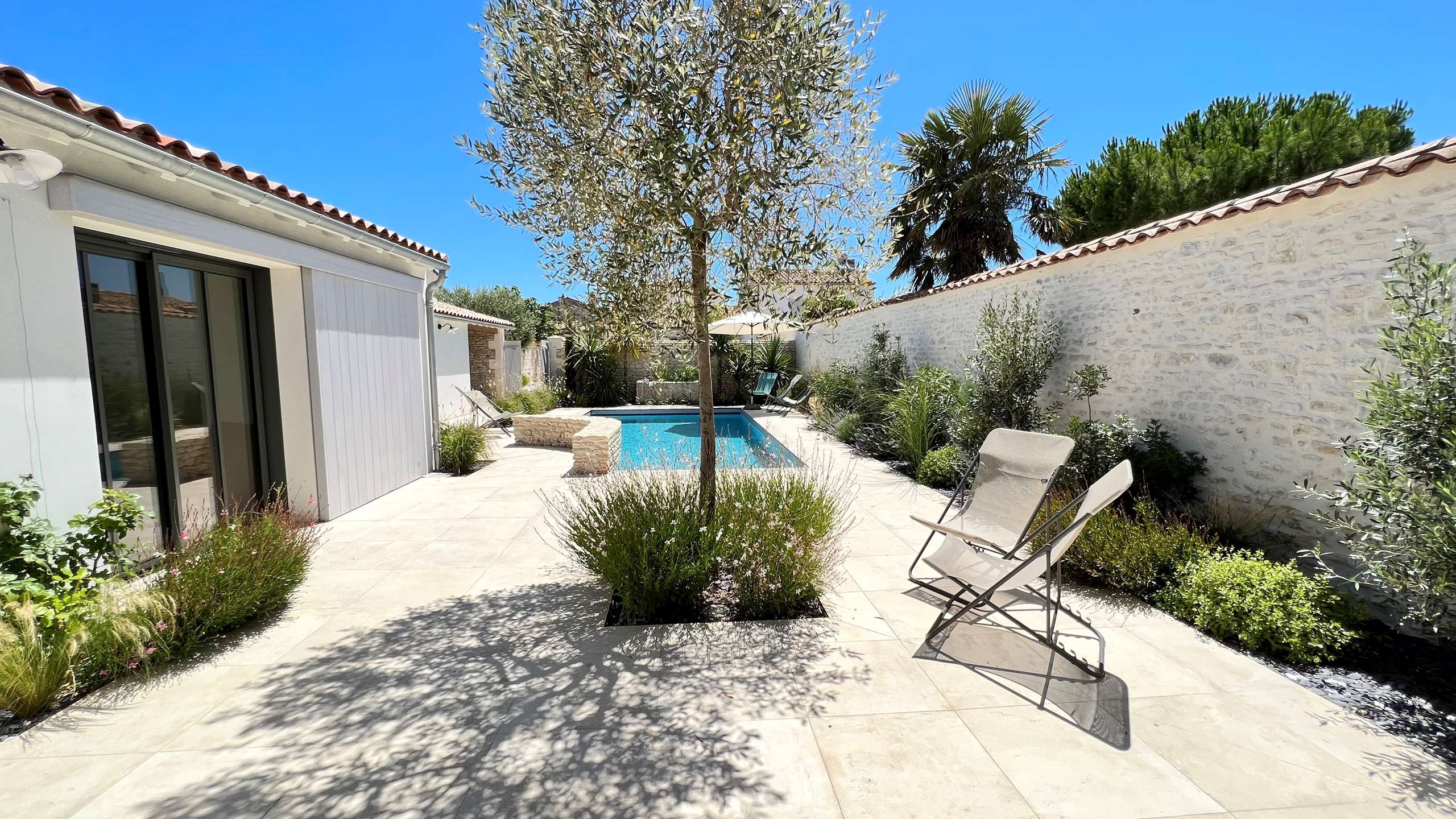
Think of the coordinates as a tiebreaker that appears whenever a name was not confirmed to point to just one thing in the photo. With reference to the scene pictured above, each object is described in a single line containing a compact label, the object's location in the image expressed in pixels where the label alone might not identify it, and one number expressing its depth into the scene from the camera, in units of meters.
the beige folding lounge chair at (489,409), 12.11
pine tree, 12.26
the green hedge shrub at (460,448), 8.13
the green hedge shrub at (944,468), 7.01
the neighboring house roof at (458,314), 11.73
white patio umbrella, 12.47
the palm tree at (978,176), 13.06
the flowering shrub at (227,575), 3.20
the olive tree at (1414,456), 2.42
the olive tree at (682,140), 3.13
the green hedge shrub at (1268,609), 3.07
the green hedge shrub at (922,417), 7.92
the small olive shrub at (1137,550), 3.85
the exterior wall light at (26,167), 2.71
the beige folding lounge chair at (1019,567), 3.00
